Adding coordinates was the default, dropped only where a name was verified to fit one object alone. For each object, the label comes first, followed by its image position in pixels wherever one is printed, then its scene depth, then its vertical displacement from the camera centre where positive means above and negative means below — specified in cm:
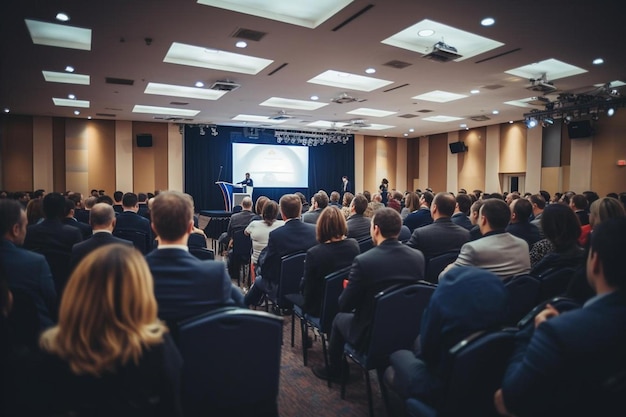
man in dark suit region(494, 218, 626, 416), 115 -51
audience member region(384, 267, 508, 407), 152 -51
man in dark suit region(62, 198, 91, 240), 418 -41
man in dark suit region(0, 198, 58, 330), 207 -49
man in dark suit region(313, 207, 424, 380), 232 -53
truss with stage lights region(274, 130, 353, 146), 1609 +205
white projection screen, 1588 +87
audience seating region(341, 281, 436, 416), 221 -80
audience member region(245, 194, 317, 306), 371 -55
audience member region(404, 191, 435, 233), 550 -46
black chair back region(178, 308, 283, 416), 158 -75
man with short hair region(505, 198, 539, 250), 390 -37
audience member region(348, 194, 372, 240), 452 -41
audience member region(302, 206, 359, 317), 295 -53
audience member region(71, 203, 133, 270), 281 -38
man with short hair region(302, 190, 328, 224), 561 -32
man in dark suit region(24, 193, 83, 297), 326 -48
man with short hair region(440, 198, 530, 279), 264 -43
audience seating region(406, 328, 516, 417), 145 -72
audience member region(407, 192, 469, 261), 359 -45
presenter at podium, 1452 +3
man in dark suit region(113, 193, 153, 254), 449 -53
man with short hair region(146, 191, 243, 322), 167 -41
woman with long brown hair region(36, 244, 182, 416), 113 -47
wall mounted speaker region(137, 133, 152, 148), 1395 +156
